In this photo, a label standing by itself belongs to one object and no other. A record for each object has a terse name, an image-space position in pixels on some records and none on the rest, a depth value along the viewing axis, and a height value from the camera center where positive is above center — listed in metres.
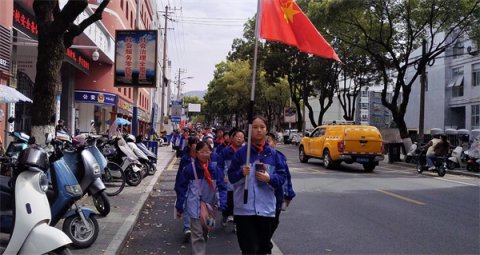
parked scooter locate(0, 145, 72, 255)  4.11 -0.75
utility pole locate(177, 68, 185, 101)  80.03 +6.28
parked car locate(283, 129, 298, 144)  52.24 -0.72
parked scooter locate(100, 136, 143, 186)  12.36 -0.86
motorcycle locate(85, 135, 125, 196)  10.10 -1.07
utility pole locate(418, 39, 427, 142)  24.42 +2.13
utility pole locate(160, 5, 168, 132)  37.91 +6.16
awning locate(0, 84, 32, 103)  11.17 +0.59
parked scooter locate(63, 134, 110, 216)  7.13 -0.66
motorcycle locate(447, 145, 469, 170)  20.42 -1.01
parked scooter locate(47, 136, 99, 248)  5.81 -0.99
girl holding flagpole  4.51 -0.56
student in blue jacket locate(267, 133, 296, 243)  4.69 -0.67
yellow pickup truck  18.69 -0.56
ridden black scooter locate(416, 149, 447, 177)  18.02 -1.13
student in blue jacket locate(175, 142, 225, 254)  5.91 -0.71
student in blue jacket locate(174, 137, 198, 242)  6.38 -0.46
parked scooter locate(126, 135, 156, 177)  13.38 -0.75
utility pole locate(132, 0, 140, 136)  17.08 +0.55
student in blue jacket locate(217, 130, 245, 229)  7.26 -0.46
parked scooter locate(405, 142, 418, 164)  23.45 -1.06
